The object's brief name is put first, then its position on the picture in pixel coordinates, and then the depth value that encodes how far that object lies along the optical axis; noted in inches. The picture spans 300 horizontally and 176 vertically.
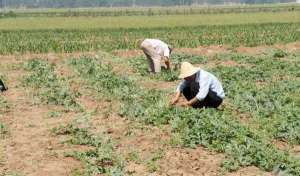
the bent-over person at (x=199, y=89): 459.2
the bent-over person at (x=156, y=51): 720.3
